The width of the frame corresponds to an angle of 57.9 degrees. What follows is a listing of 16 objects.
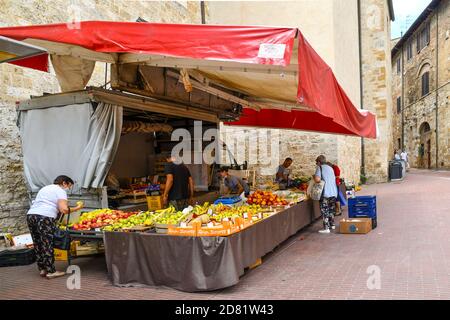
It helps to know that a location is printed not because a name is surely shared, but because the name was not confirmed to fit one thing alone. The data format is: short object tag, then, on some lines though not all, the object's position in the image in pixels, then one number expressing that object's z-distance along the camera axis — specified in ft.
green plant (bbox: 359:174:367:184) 74.33
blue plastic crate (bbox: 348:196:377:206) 28.50
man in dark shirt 25.03
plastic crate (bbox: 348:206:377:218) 28.94
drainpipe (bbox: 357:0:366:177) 78.12
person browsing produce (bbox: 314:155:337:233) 27.91
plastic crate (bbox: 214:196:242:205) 24.90
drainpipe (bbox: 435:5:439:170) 90.58
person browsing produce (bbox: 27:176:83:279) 17.94
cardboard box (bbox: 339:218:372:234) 27.29
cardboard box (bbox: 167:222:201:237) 16.03
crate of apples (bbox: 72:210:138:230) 18.76
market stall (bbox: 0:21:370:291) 15.71
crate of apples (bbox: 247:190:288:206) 25.02
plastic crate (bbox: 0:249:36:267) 21.18
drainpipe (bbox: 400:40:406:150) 122.31
